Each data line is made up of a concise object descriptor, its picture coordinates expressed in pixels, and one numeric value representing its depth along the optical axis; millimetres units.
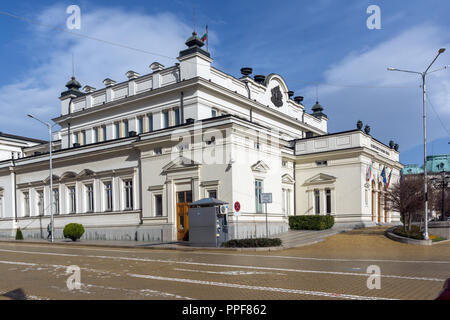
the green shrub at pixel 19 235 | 38969
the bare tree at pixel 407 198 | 30172
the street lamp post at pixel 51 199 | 32950
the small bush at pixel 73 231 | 33094
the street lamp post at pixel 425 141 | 25938
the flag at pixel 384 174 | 41850
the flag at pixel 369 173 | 38406
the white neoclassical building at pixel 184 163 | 29609
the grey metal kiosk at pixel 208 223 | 25500
